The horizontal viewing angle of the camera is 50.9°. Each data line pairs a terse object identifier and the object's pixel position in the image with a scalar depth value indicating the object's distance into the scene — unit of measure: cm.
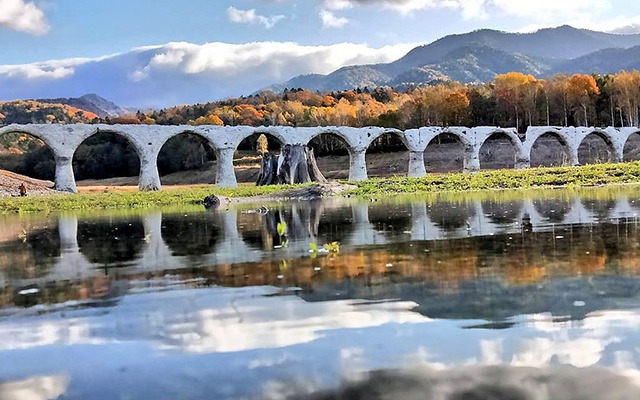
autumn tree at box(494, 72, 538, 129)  7402
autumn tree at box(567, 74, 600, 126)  7288
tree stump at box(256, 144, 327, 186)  3541
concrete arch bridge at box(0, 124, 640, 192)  3816
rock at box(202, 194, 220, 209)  2427
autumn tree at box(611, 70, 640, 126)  7038
